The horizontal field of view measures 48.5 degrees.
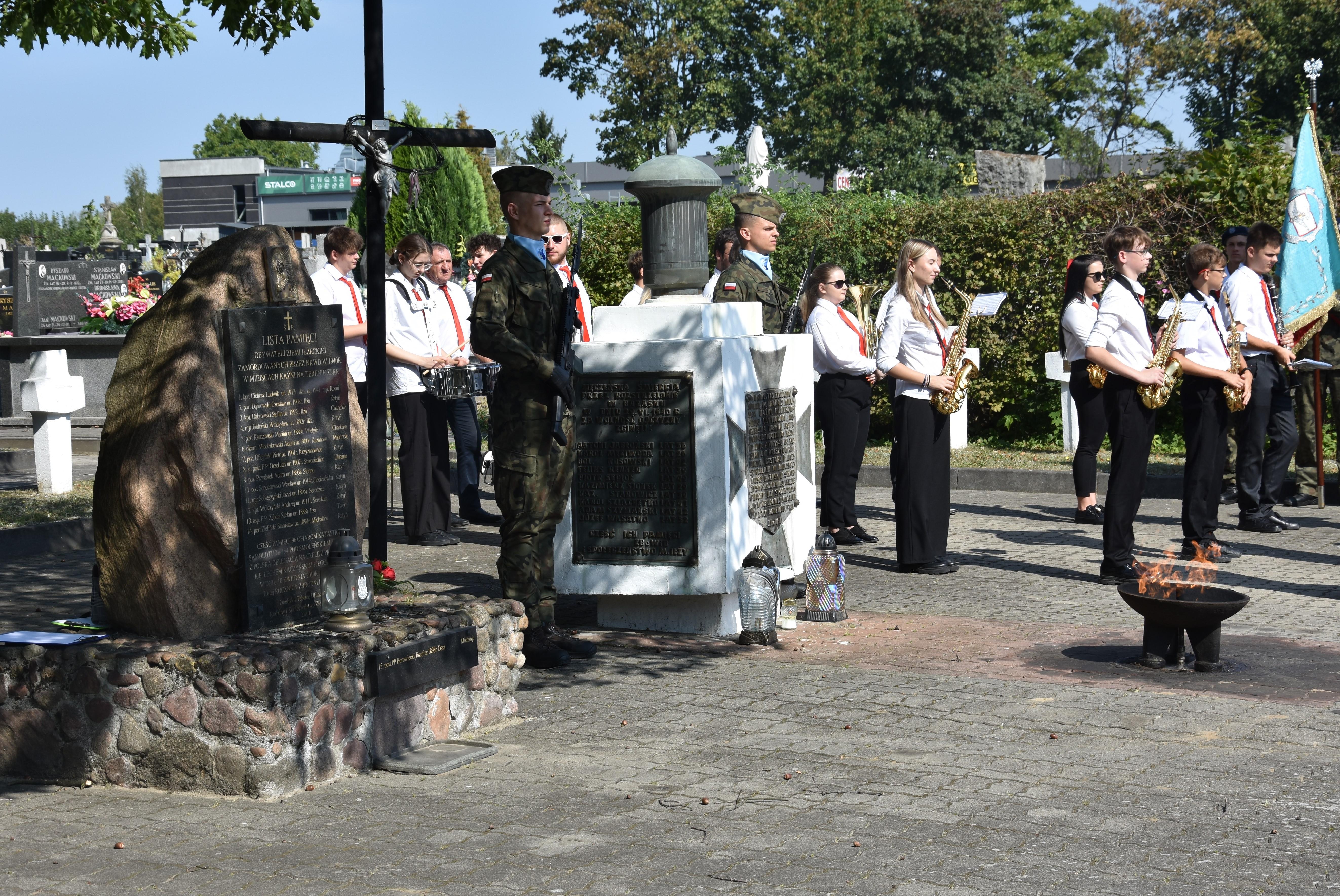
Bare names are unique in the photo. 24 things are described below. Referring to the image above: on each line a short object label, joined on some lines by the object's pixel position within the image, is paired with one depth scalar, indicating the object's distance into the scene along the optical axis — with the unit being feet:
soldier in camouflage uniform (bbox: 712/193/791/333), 32.45
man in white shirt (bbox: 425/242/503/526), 37.47
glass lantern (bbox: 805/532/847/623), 27.53
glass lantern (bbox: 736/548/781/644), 25.45
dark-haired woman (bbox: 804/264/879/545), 35.55
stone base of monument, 17.22
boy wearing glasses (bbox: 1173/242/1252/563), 32.63
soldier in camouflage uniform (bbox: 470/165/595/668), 23.26
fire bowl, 22.80
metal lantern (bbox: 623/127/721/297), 34.71
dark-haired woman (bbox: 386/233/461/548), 36.14
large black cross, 23.65
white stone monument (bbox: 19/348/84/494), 43.11
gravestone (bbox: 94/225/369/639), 18.31
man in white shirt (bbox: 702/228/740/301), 37.81
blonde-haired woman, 31.94
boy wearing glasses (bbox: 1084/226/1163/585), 29.84
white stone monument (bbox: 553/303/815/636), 25.08
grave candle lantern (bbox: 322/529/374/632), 18.84
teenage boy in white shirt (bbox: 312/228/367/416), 34.86
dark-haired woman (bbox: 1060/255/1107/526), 38.70
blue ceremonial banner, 40.04
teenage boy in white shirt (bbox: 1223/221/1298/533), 37.96
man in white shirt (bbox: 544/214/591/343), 34.27
